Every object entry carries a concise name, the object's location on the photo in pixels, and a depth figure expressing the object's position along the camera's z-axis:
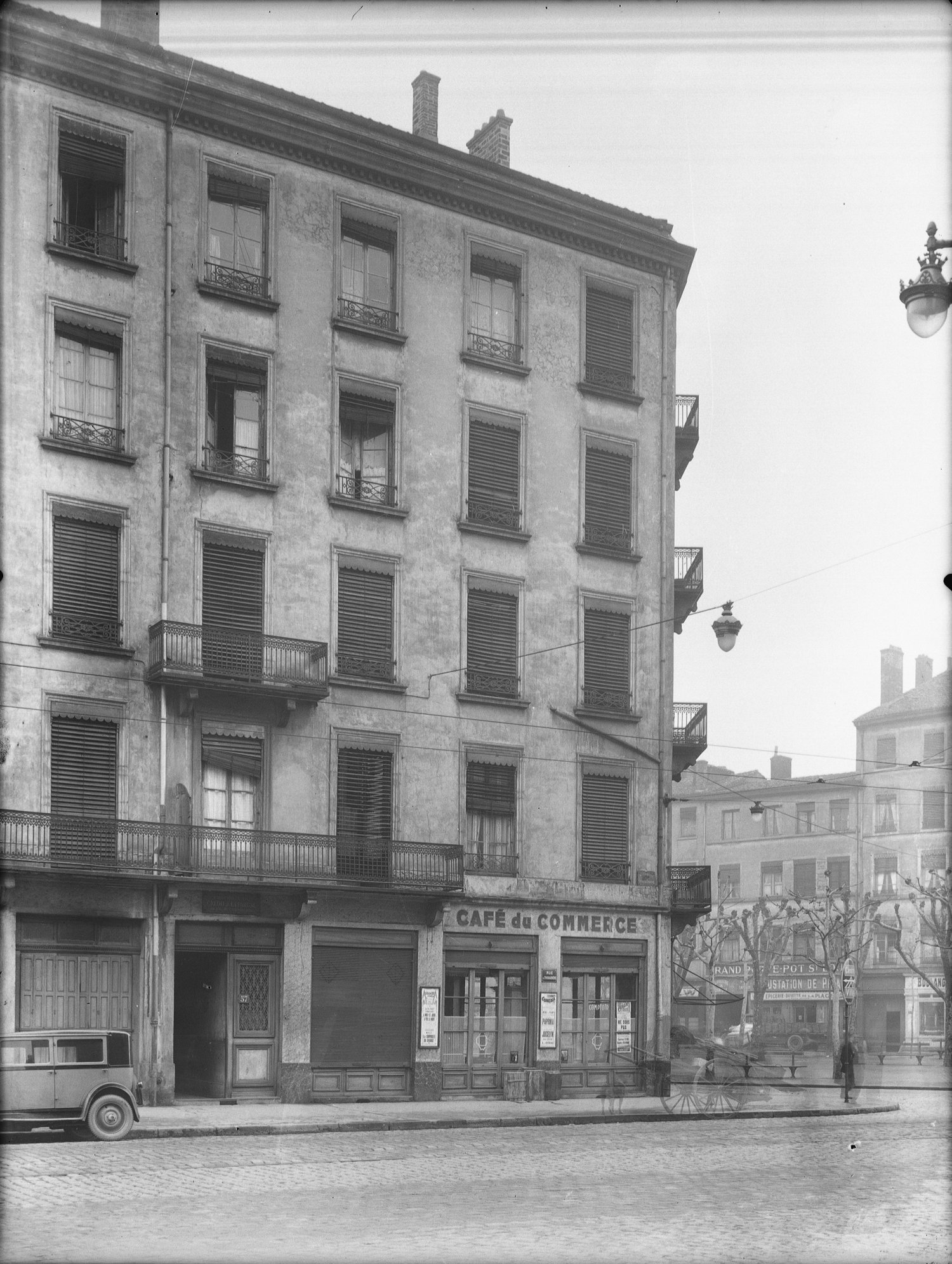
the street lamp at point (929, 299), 12.30
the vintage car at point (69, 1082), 20.81
